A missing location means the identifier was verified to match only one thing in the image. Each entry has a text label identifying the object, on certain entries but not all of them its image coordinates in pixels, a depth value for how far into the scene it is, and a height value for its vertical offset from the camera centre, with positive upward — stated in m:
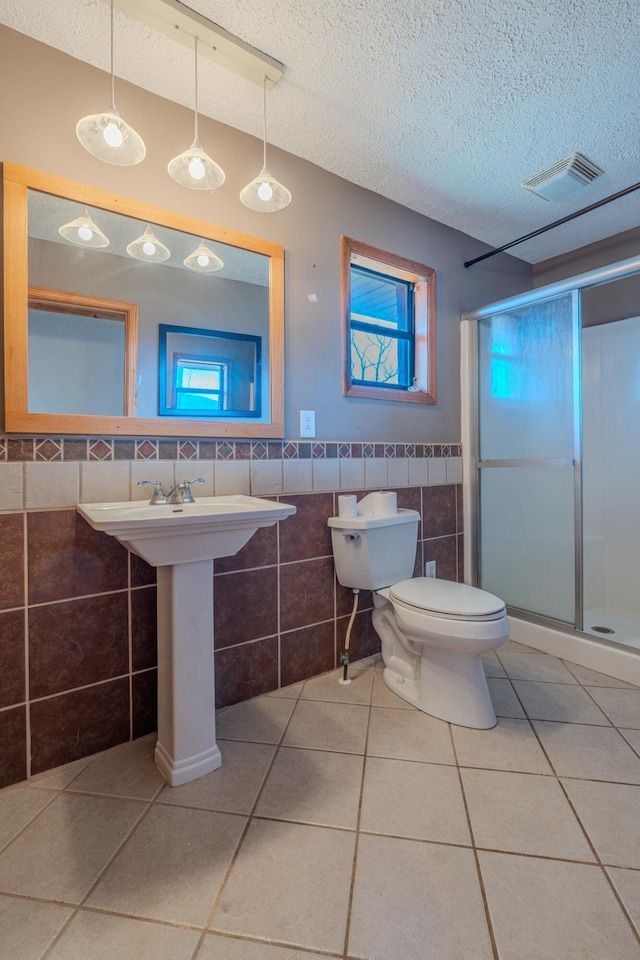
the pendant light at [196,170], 1.29 +0.98
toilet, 1.42 -0.51
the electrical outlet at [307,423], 1.77 +0.23
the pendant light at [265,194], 1.40 +0.97
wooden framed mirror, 1.23 +0.62
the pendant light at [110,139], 1.13 +0.96
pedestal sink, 1.12 -0.44
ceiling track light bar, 1.19 +1.36
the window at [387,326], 1.97 +0.79
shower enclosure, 1.99 +0.07
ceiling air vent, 1.79 +1.35
